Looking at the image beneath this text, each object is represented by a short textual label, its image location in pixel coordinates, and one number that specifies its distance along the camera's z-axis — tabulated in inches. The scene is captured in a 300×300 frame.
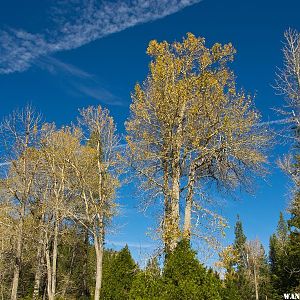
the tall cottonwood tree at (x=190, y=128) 487.5
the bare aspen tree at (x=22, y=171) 740.0
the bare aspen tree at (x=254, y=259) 2847.7
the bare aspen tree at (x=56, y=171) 890.7
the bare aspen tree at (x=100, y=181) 780.0
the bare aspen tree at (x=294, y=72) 615.2
